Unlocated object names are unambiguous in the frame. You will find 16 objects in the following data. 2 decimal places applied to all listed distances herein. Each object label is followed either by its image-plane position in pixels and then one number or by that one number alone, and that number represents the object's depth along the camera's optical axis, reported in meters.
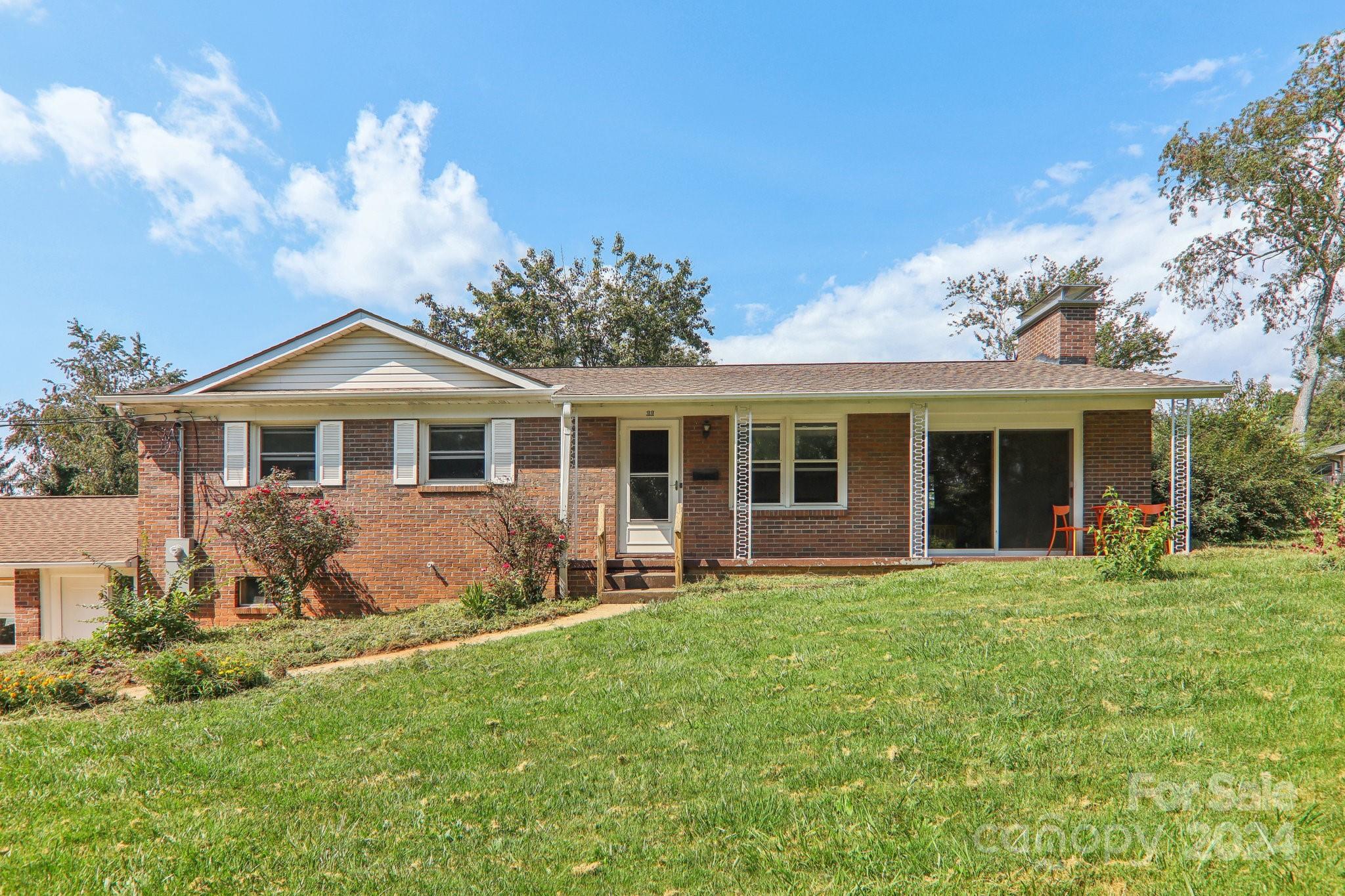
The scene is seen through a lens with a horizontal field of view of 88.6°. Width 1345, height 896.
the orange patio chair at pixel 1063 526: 11.24
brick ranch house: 11.30
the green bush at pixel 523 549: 10.09
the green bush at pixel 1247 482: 12.52
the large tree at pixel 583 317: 28.14
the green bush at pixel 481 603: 9.46
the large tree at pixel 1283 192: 22.61
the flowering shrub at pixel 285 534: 10.52
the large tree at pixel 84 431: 25.59
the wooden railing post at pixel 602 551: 10.14
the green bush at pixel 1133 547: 7.76
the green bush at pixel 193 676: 6.42
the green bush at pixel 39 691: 6.54
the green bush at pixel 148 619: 8.88
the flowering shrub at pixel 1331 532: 7.93
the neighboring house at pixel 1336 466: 30.51
